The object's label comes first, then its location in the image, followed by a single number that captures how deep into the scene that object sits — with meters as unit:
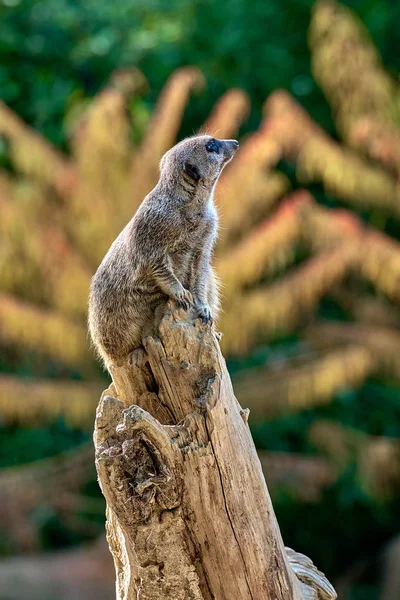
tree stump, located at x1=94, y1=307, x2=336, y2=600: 7.15
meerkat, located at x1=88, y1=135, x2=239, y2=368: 8.12
